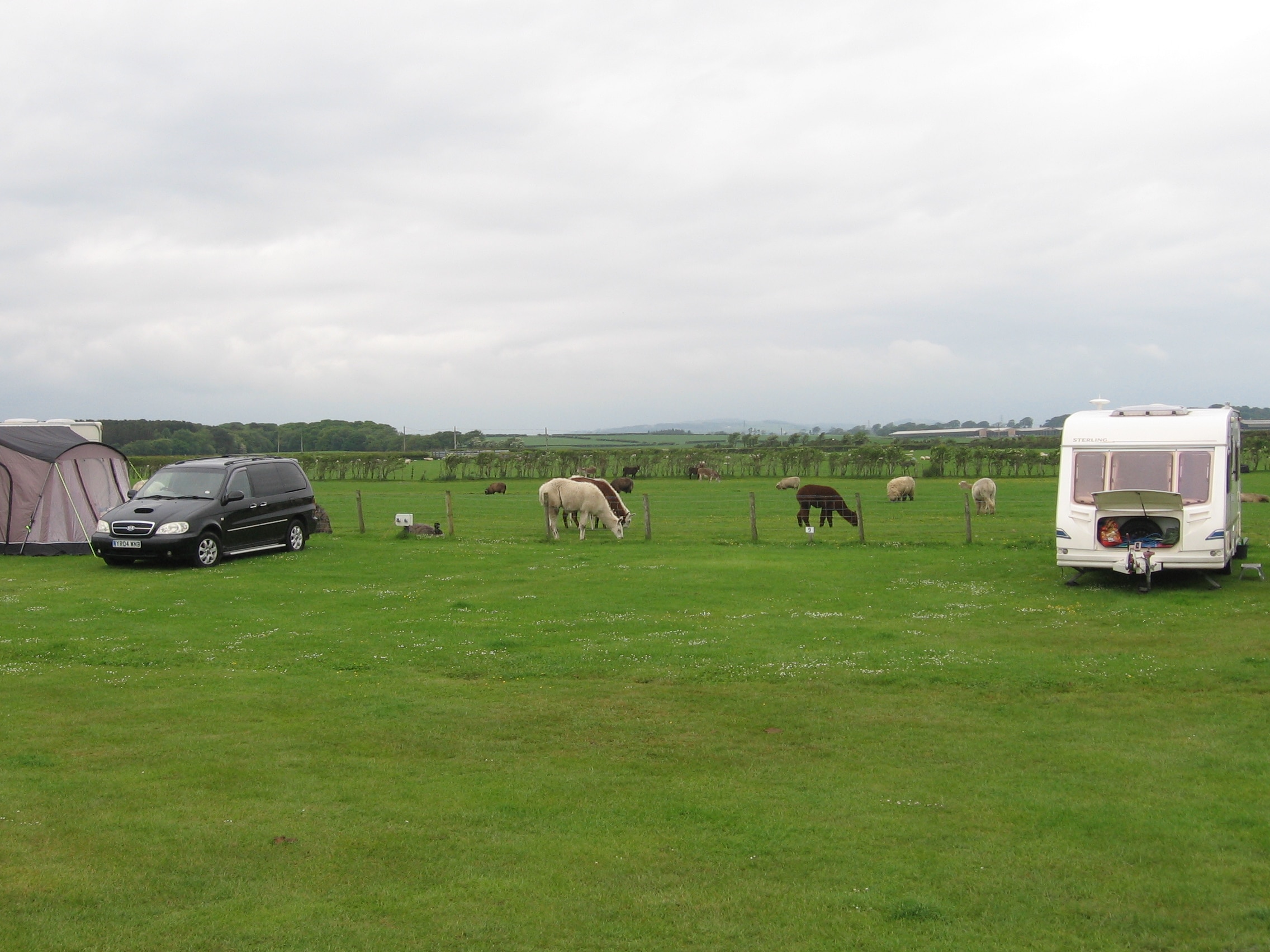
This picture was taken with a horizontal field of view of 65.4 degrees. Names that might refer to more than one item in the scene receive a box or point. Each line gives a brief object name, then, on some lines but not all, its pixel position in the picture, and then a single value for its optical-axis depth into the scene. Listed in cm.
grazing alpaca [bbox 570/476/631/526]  2703
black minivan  1908
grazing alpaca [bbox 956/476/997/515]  3253
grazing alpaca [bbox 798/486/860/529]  2942
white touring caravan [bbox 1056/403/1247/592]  1484
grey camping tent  2103
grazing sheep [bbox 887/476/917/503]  3922
